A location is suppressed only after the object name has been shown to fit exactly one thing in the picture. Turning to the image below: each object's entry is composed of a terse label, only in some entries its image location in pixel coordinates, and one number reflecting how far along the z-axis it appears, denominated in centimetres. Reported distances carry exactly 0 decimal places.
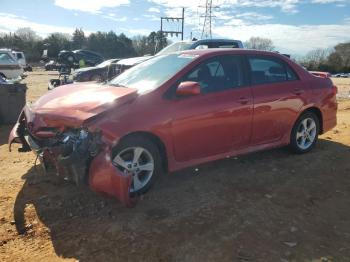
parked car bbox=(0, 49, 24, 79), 1672
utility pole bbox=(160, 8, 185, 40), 3809
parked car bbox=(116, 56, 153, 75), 1056
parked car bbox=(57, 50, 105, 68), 2680
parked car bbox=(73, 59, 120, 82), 1346
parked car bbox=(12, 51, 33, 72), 3082
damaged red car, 395
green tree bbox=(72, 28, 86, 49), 6706
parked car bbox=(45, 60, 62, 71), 3806
